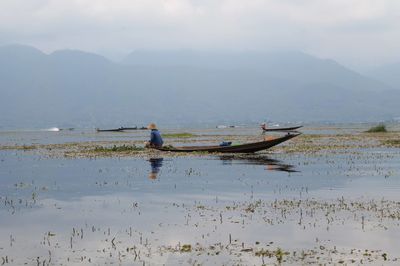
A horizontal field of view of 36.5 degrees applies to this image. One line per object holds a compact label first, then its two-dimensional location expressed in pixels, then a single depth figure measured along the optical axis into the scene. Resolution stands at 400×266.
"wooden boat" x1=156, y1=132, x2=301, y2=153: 44.22
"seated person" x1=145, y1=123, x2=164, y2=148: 45.72
